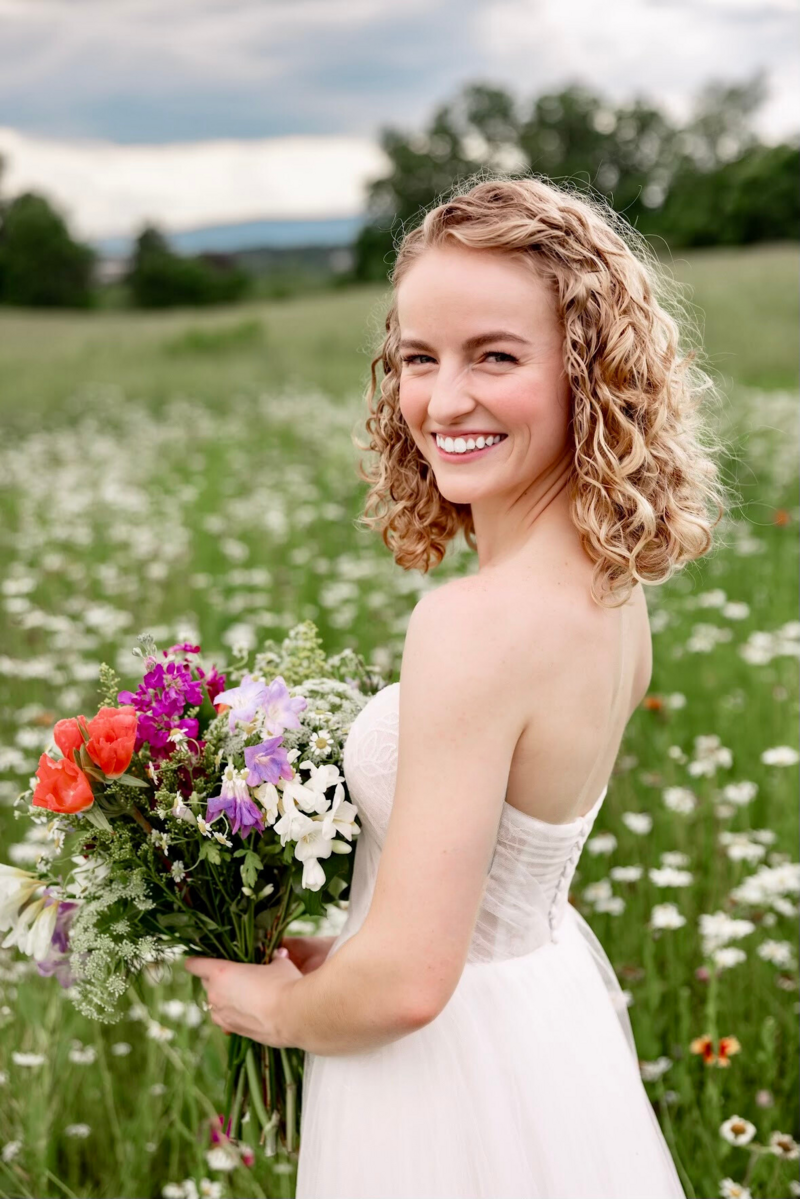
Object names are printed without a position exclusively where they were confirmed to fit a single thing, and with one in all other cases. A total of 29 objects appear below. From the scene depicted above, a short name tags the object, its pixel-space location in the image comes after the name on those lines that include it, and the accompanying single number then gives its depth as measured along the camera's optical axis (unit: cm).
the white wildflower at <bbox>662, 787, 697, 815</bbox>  314
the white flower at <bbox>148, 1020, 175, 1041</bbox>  233
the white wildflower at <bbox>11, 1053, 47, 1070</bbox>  229
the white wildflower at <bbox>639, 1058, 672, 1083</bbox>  238
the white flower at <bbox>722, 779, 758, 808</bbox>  309
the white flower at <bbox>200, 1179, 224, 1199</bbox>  213
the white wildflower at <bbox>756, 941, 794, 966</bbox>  268
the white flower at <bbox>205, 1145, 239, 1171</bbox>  208
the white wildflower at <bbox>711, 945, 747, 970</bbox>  252
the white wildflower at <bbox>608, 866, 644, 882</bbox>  283
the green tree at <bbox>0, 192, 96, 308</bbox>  3134
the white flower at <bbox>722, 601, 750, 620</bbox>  436
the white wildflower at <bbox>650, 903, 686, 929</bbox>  254
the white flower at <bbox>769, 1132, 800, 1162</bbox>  207
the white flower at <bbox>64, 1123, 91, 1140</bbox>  234
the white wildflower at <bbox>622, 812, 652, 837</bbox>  298
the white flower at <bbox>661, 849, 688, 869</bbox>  294
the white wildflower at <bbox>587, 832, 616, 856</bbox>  292
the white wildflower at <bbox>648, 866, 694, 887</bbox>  274
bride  129
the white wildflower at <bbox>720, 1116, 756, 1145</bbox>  206
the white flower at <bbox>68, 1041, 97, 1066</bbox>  253
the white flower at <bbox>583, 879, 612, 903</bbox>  287
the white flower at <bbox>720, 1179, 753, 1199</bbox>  204
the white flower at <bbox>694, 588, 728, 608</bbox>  438
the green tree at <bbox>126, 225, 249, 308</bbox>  3375
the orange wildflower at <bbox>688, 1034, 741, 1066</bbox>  222
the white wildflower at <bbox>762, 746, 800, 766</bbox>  305
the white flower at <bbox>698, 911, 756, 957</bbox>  253
